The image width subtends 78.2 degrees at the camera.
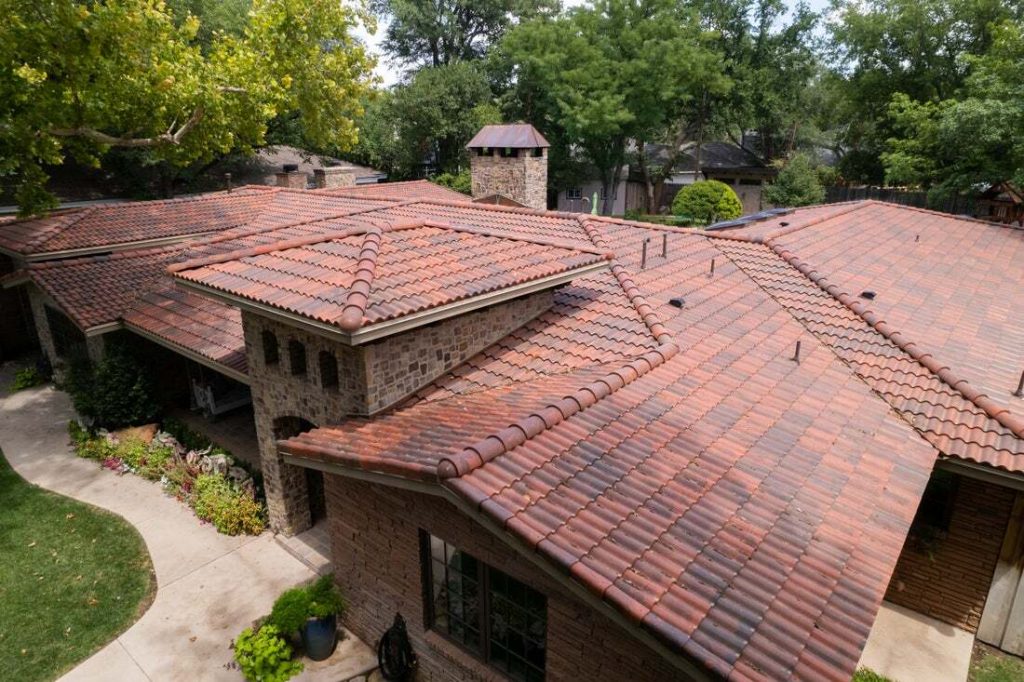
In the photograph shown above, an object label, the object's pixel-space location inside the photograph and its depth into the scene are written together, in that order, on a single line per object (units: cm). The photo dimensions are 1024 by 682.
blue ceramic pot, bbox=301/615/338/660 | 818
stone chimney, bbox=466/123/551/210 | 2417
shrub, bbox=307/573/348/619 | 822
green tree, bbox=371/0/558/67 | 5103
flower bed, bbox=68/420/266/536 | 1097
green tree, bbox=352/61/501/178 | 4053
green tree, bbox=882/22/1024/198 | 2069
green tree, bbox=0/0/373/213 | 1229
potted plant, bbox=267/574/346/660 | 806
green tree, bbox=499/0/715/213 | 3553
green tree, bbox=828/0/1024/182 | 3190
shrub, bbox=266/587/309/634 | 802
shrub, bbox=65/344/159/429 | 1363
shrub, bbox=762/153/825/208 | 3456
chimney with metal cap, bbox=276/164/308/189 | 2494
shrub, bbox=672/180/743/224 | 3219
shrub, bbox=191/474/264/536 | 1084
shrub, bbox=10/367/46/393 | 1702
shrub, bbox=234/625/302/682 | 784
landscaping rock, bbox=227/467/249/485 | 1157
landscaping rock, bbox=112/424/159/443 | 1341
